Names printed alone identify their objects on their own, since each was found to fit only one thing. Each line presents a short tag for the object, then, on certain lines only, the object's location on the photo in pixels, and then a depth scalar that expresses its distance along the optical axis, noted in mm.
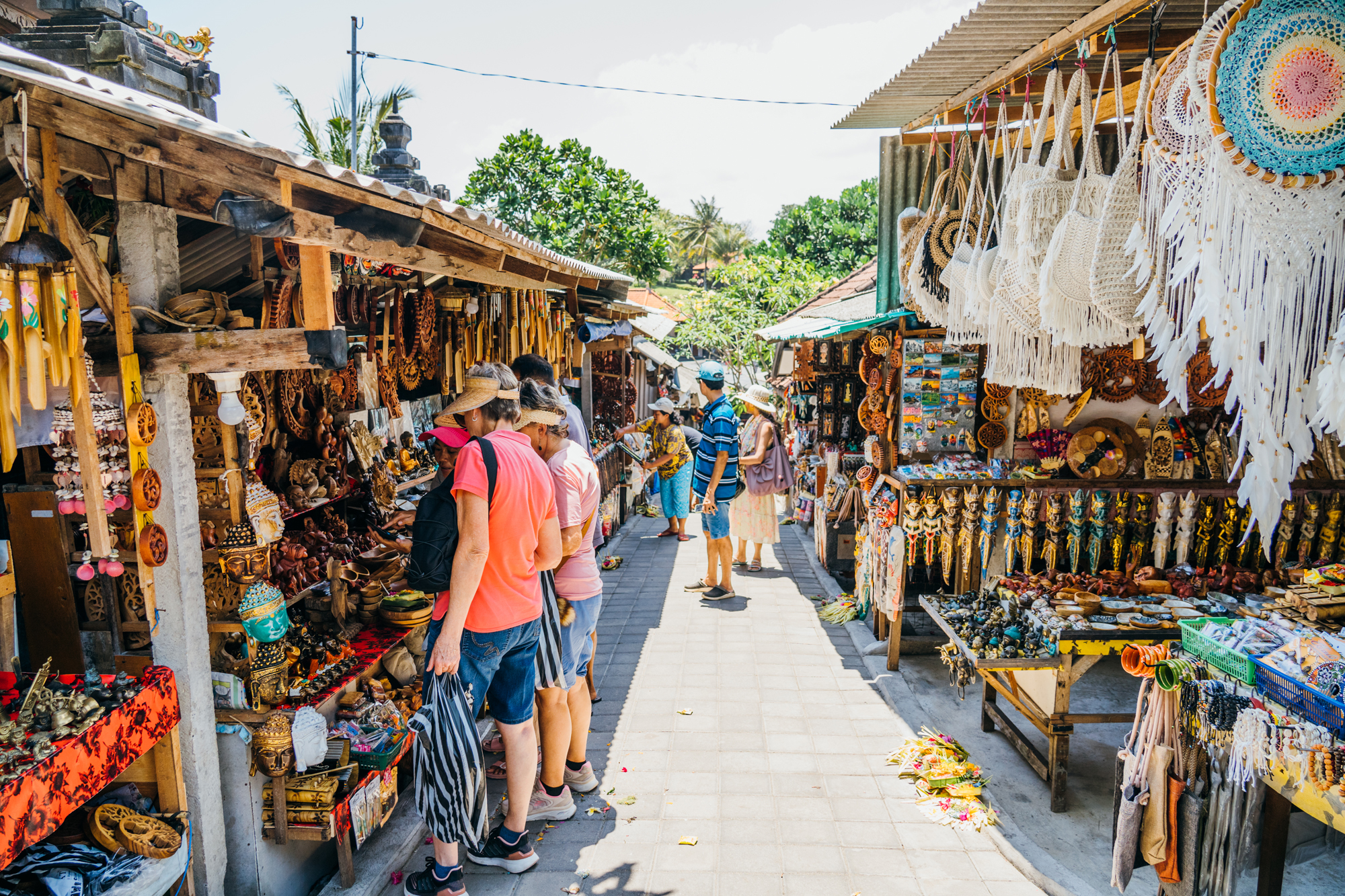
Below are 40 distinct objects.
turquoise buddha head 2963
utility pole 11359
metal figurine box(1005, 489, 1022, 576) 5051
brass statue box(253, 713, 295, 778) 2906
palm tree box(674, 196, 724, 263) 48500
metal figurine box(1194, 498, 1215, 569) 4930
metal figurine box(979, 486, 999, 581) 5062
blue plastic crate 2566
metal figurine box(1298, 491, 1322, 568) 4816
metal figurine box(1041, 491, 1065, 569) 4961
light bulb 2826
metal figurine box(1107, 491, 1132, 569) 4953
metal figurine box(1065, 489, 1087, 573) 4945
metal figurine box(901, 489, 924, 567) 5219
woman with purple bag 7344
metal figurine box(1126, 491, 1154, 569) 4945
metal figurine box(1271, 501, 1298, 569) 4801
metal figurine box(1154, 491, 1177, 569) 4883
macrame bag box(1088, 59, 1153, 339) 2811
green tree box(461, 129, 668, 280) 15930
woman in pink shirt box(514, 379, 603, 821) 3566
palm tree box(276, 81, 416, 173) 16703
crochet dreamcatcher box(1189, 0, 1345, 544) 2031
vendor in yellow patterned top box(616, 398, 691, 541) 8000
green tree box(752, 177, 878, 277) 25375
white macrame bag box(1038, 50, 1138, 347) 2965
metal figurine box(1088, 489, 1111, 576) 4934
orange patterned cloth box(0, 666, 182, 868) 2061
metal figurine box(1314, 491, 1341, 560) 4836
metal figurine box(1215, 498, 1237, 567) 4926
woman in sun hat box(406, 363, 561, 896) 2857
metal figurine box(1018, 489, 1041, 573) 5000
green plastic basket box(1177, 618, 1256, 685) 2881
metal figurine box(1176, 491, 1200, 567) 4883
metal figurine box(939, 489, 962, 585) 5164
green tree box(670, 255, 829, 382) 17906
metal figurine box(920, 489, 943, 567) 5195
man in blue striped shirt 6762
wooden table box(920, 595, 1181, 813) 3729
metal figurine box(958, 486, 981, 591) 5102
